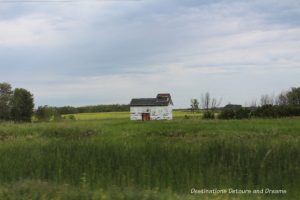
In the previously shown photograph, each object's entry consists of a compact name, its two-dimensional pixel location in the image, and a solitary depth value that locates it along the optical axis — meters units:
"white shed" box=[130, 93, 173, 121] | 80.88
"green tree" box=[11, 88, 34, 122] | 87.19
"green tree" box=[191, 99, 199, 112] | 106.06
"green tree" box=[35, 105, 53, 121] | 86.88
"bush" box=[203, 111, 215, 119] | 57.78
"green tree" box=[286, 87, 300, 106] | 86.31
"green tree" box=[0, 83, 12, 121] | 86.31
